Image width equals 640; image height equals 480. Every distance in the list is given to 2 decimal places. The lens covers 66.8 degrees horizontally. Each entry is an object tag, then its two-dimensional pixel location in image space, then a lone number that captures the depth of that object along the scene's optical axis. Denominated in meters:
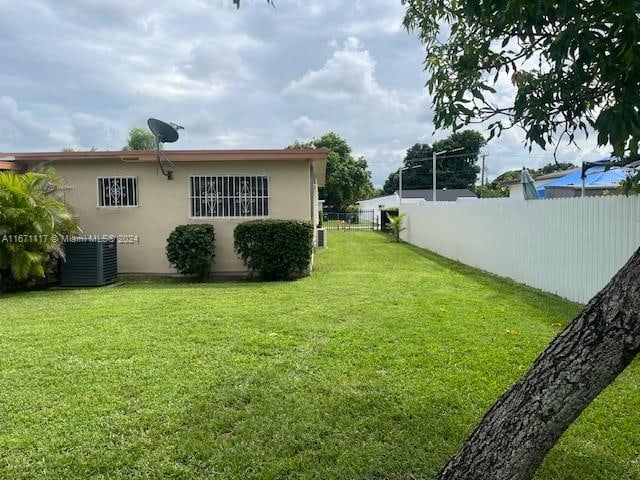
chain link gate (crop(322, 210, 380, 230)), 37.09
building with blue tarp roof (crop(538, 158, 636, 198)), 10.74
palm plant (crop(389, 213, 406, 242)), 22.44
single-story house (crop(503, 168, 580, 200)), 25.25
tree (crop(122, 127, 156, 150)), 33.66
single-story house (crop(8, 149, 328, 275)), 11.43
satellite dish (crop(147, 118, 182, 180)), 10.68
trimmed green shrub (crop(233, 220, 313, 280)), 10.23
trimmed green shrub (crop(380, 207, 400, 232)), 27.47
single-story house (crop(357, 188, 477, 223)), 53.22
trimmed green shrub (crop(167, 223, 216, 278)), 10.42
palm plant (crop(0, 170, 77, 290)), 8.79
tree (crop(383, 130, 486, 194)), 63.94
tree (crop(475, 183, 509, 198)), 39.23
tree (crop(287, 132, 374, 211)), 46.88
